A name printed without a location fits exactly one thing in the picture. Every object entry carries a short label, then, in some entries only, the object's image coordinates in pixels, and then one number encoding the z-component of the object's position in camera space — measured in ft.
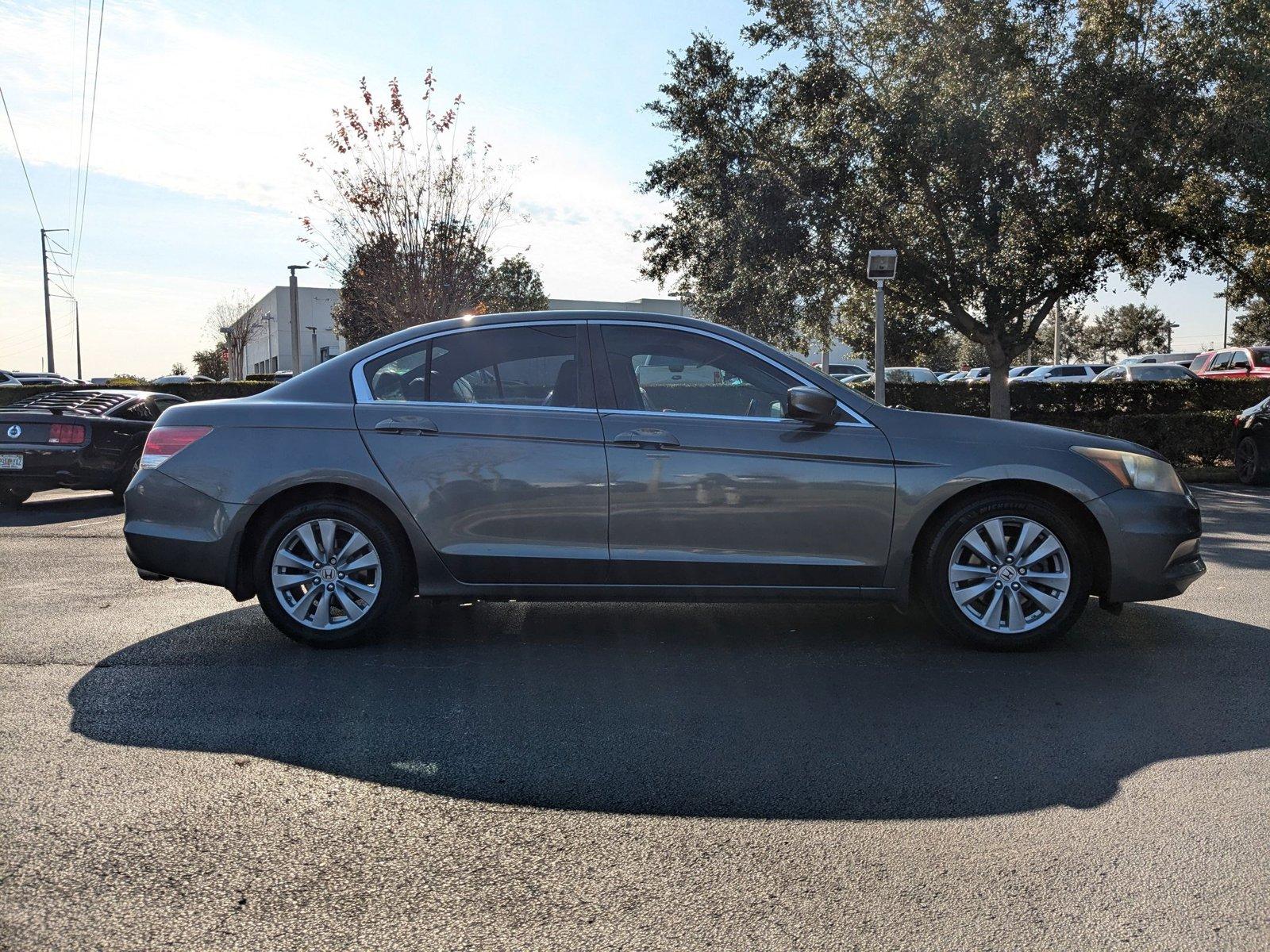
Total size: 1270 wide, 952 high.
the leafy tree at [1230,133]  54.34
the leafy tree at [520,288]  228.22
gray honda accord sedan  17.07
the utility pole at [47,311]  188.50
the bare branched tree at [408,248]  74.02
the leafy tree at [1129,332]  269.23
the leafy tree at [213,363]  300.40
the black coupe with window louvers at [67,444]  39.01
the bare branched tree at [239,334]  242.37
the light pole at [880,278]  42.60
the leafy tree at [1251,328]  203.15
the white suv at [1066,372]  137.80
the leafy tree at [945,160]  56.59
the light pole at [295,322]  111.04
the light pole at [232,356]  240.94
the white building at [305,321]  275.59
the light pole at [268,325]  265.36
